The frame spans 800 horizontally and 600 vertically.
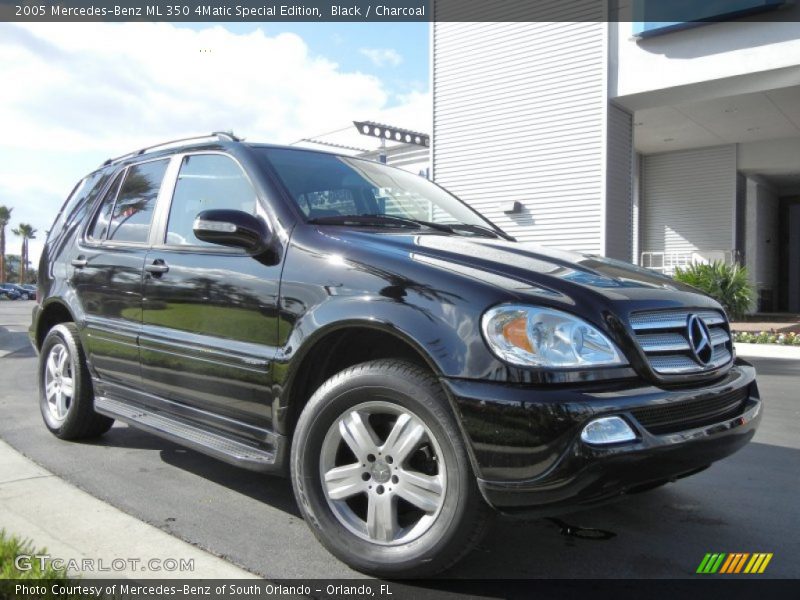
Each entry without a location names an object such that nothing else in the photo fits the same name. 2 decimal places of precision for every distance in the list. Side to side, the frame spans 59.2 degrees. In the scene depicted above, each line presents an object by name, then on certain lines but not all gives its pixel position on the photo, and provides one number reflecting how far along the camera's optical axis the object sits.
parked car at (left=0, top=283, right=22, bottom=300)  59.50
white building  12.51
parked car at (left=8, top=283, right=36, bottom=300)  62.55
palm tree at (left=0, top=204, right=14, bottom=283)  80.38
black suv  2.30
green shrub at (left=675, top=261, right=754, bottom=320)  15.62
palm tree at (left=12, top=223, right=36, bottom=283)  92.25
